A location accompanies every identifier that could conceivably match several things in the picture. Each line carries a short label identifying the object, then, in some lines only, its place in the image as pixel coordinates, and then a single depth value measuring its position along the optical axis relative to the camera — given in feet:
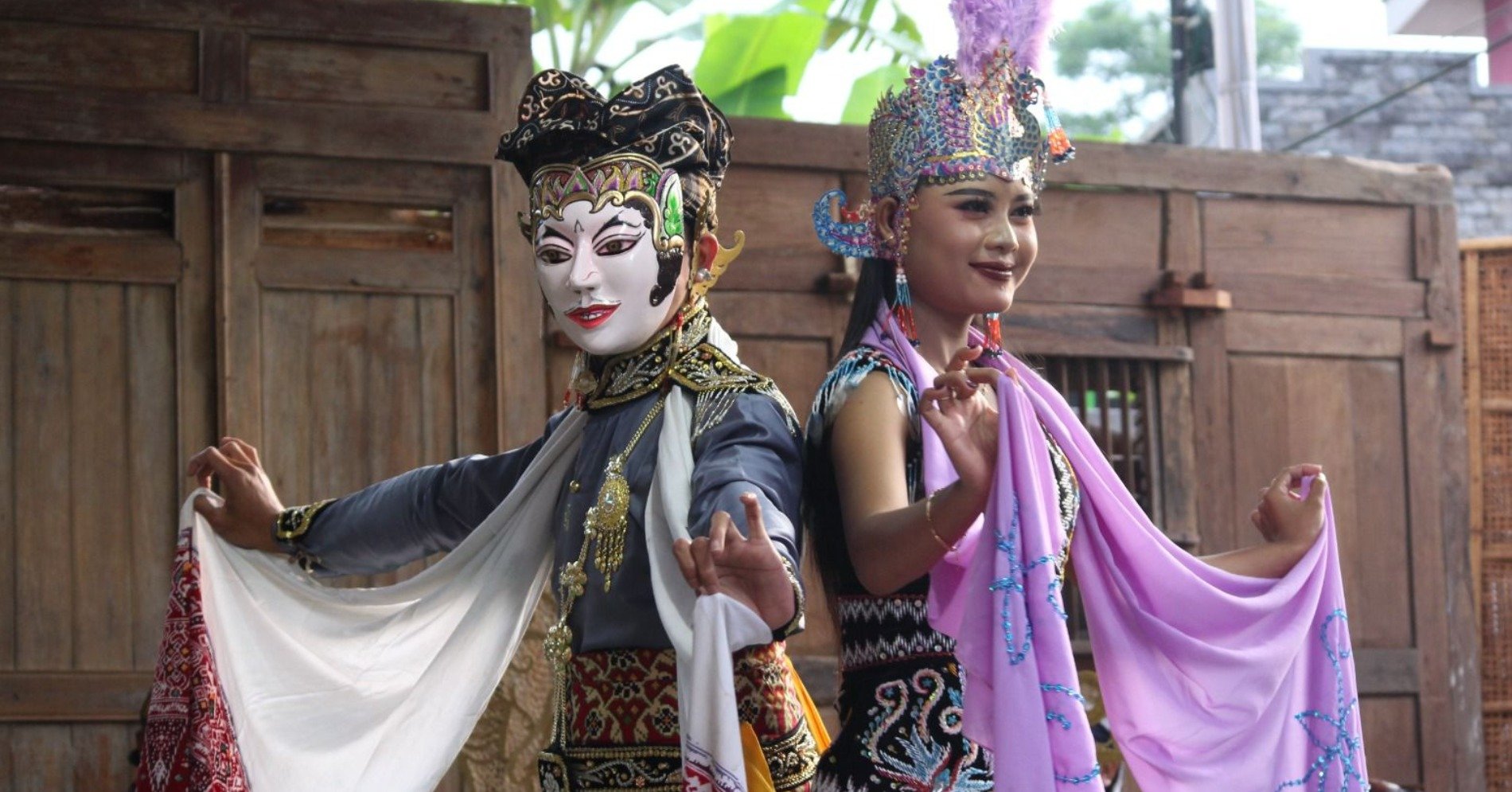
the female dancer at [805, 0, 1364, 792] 9.02
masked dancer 9.11
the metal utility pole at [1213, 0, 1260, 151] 27.91
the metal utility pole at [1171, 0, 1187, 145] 32.22
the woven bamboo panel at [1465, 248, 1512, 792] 23.27
